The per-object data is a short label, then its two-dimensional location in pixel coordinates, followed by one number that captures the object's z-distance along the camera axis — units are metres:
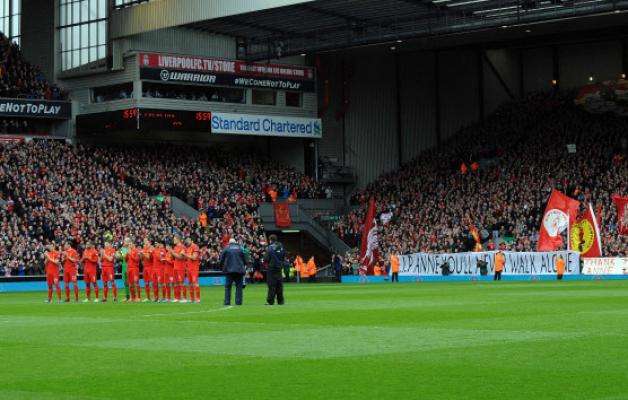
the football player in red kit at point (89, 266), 36.56
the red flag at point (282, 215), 69.89
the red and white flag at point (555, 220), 53.47
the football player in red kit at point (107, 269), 36.25
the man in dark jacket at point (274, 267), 29.77
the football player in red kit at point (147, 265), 35.69
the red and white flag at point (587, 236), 51.69
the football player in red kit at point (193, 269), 34.34
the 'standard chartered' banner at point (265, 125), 69.19
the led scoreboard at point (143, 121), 65.56
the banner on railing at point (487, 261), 52.81
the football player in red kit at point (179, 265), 34.62
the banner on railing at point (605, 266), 50.53
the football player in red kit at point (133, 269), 35.81
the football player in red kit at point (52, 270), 37.31
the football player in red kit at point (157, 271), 35.44
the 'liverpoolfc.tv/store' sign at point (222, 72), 66.44
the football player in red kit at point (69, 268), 36.94
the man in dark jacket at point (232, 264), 29.95
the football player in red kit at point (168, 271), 35.22
